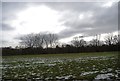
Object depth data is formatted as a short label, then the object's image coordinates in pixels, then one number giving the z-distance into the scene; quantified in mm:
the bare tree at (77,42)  41573
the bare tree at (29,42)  43035
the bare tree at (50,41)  43874
